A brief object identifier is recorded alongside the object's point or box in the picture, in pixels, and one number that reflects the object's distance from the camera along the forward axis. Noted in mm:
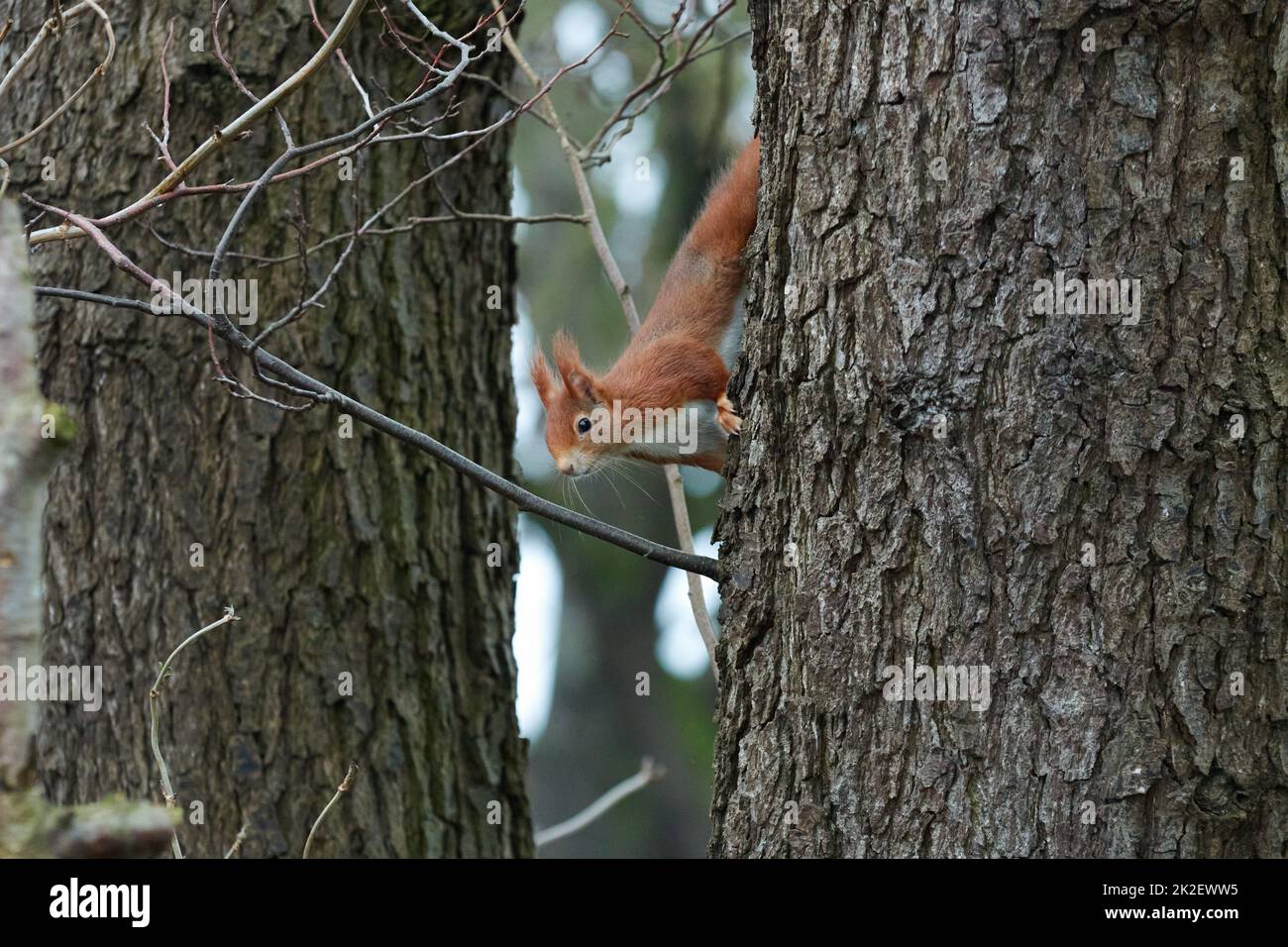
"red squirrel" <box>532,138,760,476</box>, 3256
